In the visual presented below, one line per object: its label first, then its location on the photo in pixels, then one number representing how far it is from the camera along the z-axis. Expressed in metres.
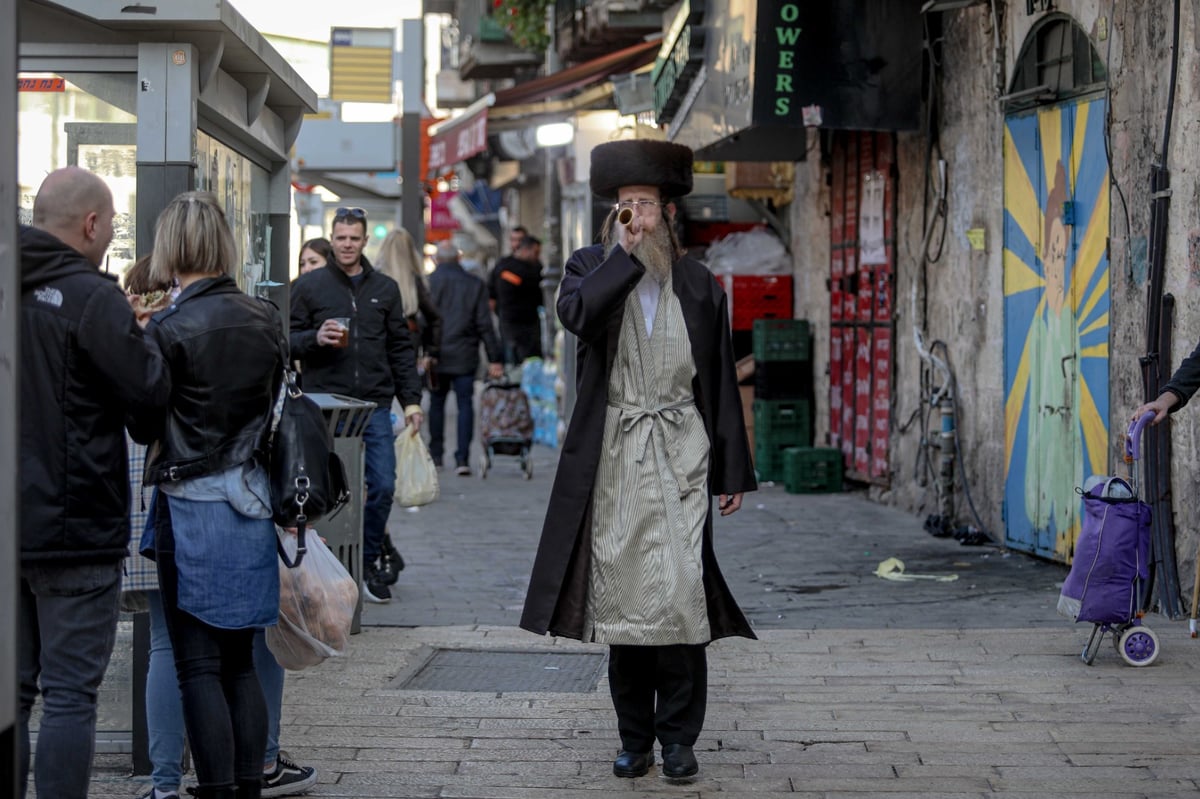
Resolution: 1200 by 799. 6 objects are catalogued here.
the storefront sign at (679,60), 13.86
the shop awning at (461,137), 17.86
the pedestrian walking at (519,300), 18.72
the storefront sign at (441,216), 42.70
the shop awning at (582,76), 18.23
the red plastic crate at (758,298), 15.55
